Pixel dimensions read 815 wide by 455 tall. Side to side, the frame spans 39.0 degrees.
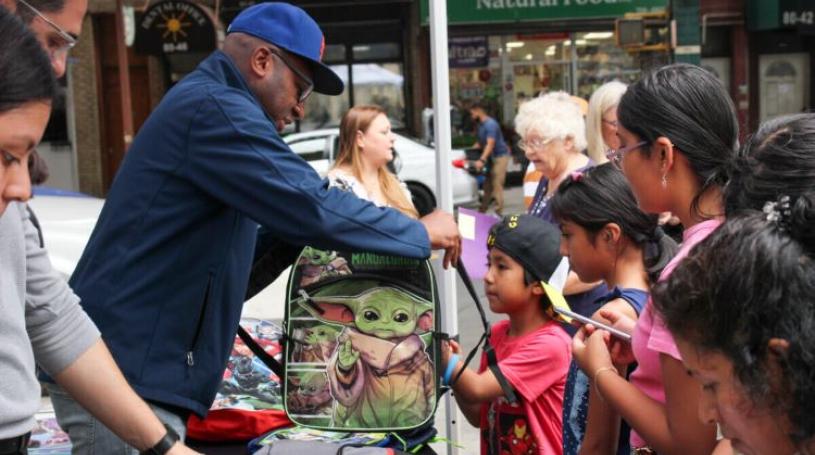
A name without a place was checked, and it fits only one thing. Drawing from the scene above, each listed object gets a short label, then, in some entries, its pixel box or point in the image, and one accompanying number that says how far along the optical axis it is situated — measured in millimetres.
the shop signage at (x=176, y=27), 16250
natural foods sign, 22359
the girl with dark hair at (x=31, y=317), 1997
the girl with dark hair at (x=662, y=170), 2463
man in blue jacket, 2928
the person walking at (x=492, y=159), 18547
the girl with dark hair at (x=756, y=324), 1580
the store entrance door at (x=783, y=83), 24891
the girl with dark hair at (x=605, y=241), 3076
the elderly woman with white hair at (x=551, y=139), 5660
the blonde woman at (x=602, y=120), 5699
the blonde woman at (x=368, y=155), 7086
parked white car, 17328
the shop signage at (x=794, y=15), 23484
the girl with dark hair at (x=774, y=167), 2117
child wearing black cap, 3465
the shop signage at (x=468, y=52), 23766
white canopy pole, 4246
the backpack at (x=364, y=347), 3244
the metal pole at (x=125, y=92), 14962
